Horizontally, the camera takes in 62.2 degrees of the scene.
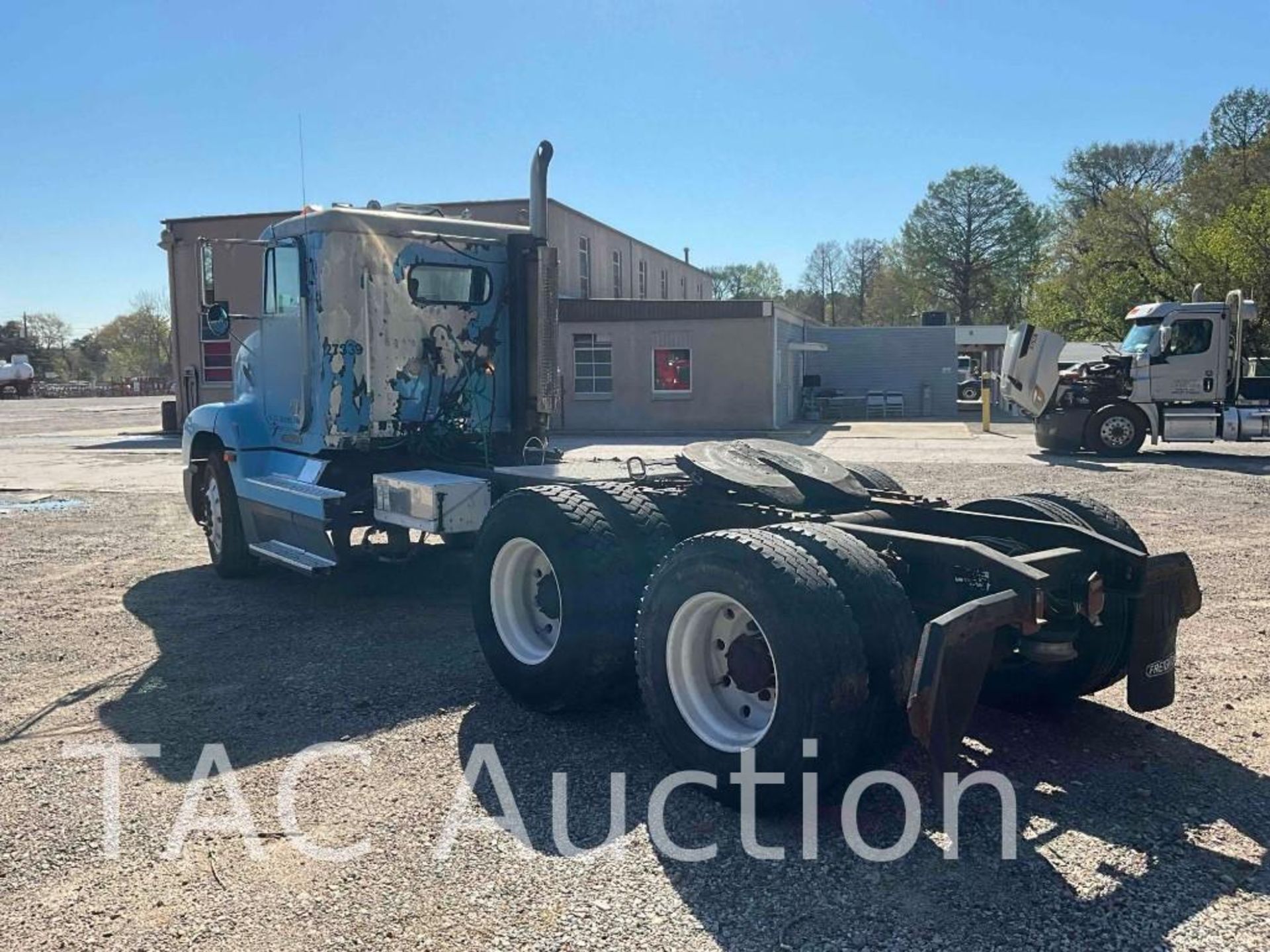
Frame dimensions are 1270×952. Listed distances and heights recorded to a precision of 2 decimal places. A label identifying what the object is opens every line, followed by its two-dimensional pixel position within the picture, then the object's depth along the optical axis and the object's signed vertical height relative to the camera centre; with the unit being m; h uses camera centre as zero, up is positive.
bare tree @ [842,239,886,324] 74.12 +6.86
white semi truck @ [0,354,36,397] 69.12 -0.08
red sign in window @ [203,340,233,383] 29.33 +0.25
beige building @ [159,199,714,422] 27.06 +3.11
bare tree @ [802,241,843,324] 76.38 +6.38
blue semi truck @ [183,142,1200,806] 3.70 -0.78
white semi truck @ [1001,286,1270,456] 19.64 -0.46
